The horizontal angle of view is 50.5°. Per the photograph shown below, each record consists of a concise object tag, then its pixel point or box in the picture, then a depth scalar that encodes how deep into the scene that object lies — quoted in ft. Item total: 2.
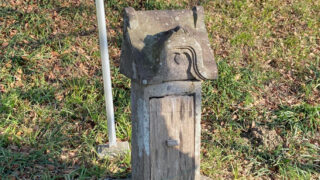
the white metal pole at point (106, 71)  11.96
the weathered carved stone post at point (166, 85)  8.21
